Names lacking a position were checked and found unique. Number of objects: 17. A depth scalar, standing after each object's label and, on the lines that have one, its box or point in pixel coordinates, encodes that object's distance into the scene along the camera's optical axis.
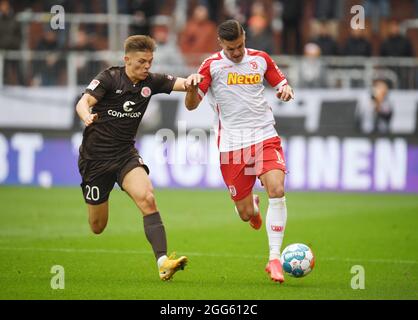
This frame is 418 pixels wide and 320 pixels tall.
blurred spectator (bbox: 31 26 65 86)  21.88
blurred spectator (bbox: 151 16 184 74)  21.84
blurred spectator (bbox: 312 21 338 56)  22.68
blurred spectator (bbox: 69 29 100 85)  21.66
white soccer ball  9.87
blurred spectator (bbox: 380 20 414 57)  22.52
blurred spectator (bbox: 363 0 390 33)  25.03
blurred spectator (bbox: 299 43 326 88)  21.42
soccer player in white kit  10.53
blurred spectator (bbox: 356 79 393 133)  20.83
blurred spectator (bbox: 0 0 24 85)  22.67
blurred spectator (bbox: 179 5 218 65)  23.09
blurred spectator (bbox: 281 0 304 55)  23.70
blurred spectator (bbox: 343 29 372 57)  22.38
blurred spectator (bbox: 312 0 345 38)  23.63
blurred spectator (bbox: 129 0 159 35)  23.14
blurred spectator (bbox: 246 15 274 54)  22.36
